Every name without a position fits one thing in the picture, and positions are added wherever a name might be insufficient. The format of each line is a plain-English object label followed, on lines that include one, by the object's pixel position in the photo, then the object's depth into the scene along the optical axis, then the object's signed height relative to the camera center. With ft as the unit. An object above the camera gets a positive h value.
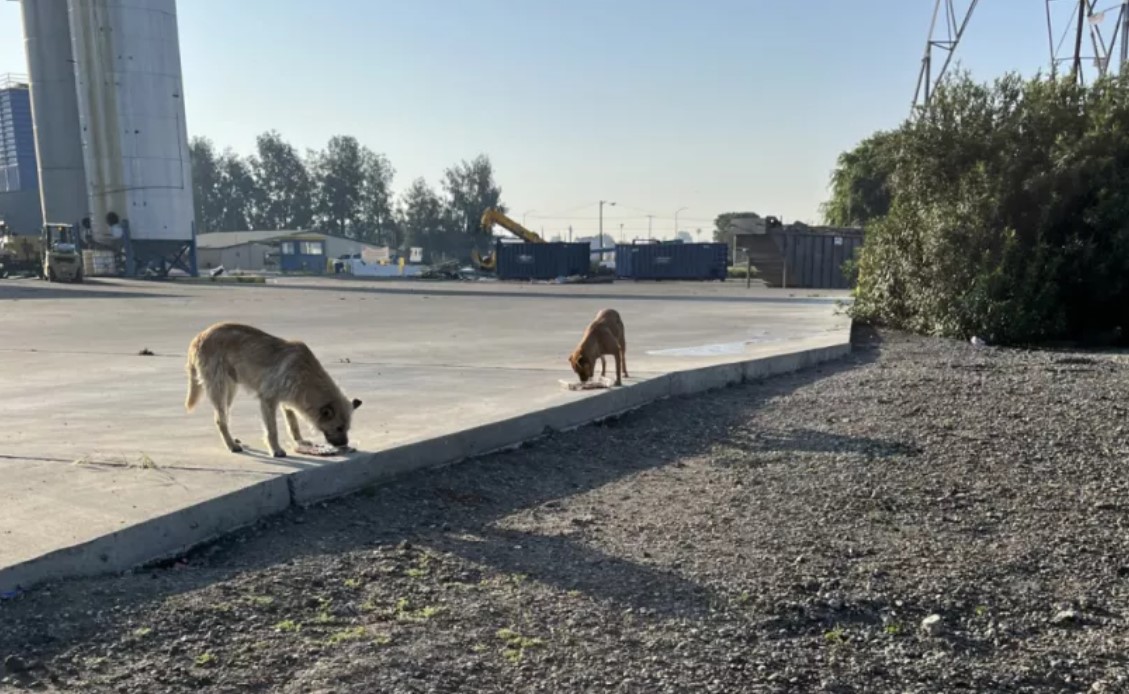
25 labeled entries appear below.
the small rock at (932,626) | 10.73 -4.99
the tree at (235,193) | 427.74 +31.65
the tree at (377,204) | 413.18 +24.19
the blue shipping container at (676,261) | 178.19 -2.85
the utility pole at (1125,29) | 86.53 +22.63
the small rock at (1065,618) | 11.05 -5.04
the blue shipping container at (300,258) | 300.40 -1.63
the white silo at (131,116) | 144.66 +24.86
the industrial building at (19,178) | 219.00 +21.52
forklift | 128.77 -1.00
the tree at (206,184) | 433.07 +37.09
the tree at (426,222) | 385.09 +13.78
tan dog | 16.83 -2.54
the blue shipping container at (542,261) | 187.42 -2.39
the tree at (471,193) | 383.65 +27.26
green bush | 47.37 +1.84
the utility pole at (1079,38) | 77.97 +21.38
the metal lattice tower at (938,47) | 118.93 +29.29
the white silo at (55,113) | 158.61 +28.14
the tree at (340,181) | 408.46 +35.61
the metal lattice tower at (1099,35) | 85.08 +23.75
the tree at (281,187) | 416.46 +33.69
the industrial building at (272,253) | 302.04 +0.24
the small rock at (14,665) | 9.23 -4.57
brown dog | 26.86 -3.25
